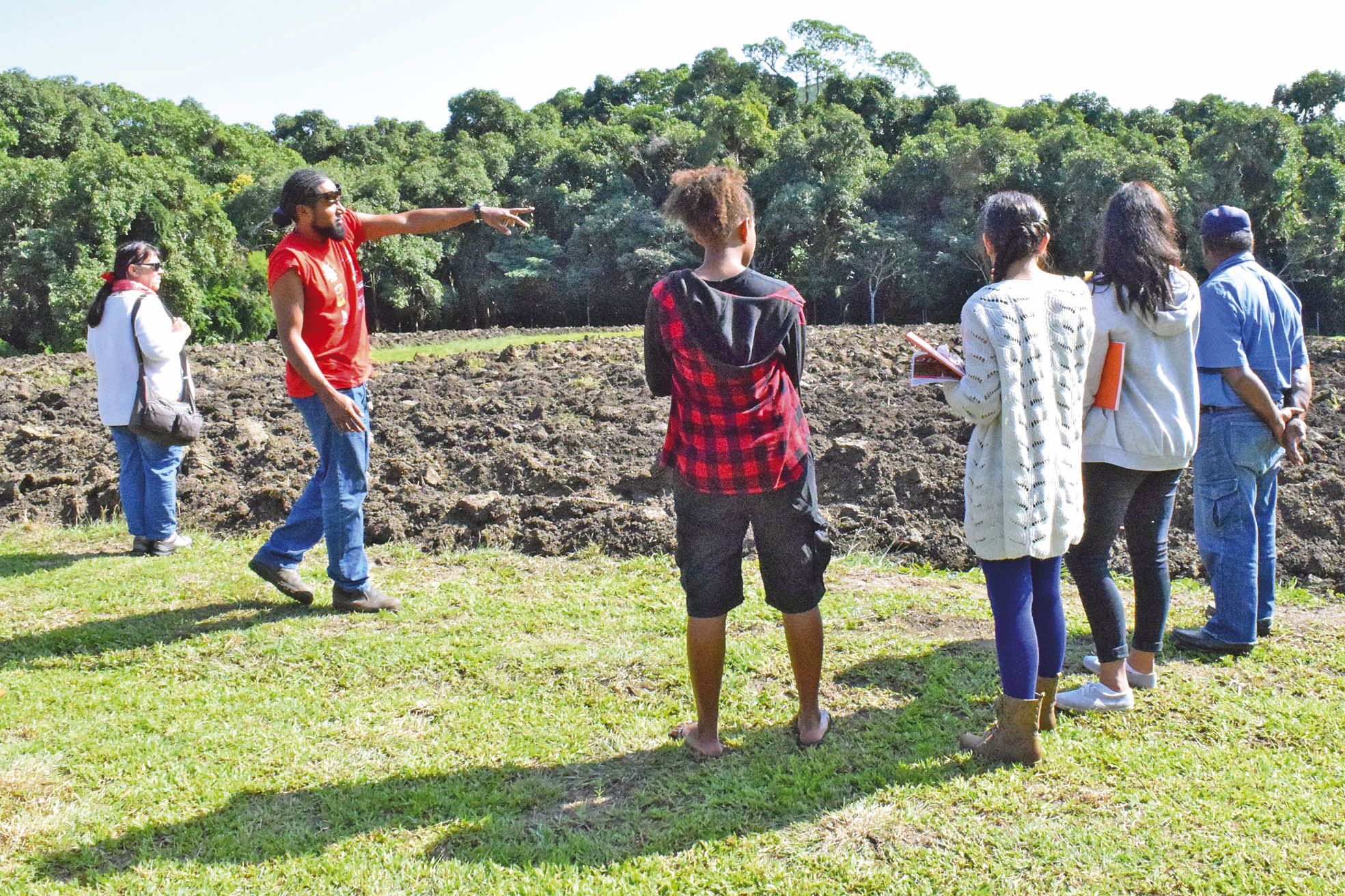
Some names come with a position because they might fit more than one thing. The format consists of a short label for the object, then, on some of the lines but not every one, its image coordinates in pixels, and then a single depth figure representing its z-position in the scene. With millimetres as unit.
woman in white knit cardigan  3010
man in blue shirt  4004
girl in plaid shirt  3033
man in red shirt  4383
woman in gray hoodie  3391
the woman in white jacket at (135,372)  5965
